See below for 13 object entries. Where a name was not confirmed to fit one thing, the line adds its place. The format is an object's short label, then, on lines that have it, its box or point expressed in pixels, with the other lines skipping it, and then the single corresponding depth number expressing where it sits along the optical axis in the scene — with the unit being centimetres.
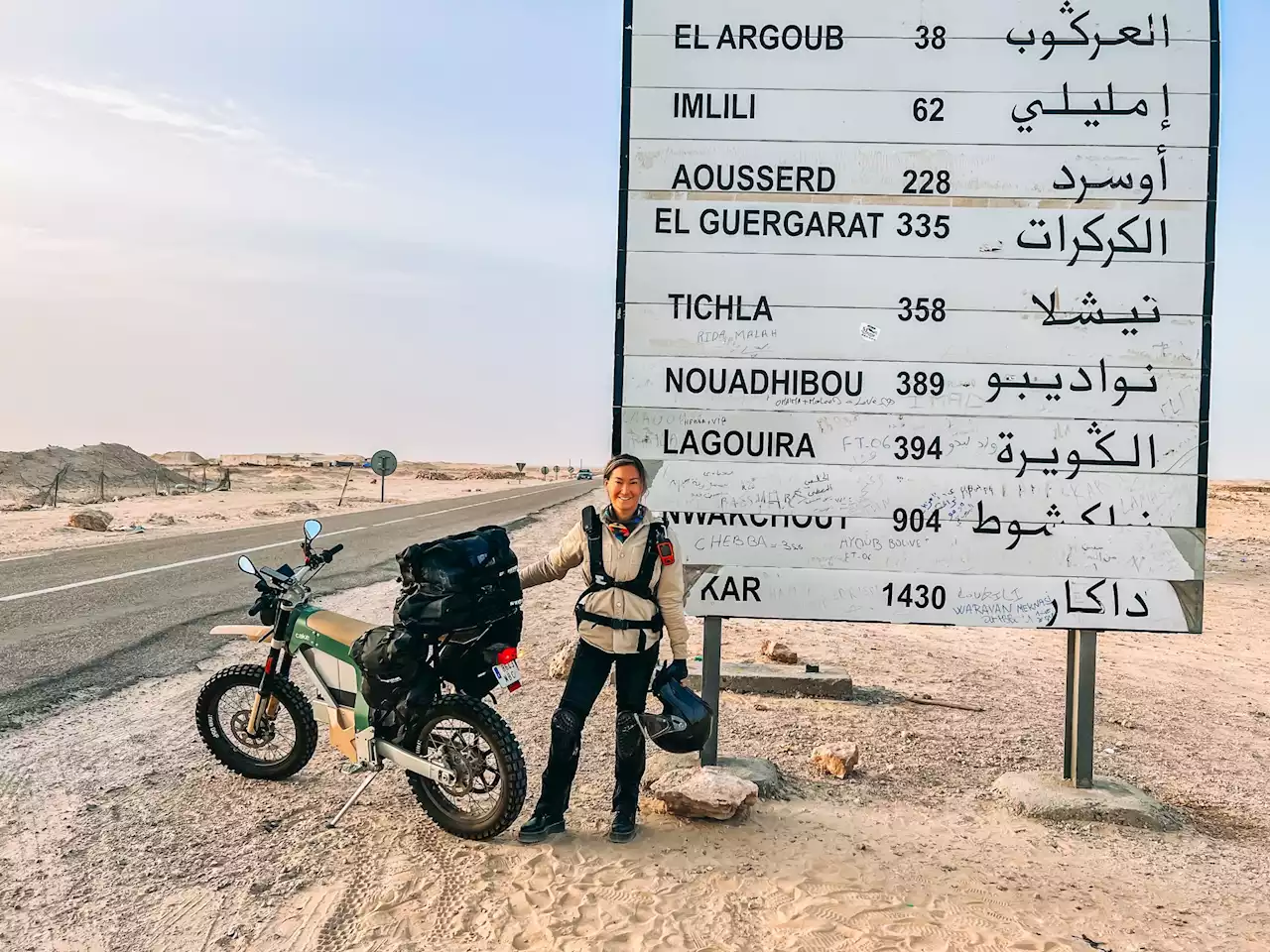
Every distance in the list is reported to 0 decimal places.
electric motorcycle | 417
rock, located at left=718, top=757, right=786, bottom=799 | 512
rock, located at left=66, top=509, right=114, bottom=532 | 2009
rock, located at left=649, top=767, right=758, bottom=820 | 461
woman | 422
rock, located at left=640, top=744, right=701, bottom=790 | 514
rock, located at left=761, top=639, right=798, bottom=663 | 867
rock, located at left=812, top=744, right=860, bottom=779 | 548
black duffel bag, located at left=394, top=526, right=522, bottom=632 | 407
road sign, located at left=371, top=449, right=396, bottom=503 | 3650
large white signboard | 519
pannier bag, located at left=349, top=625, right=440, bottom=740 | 420
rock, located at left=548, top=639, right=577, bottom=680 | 781
